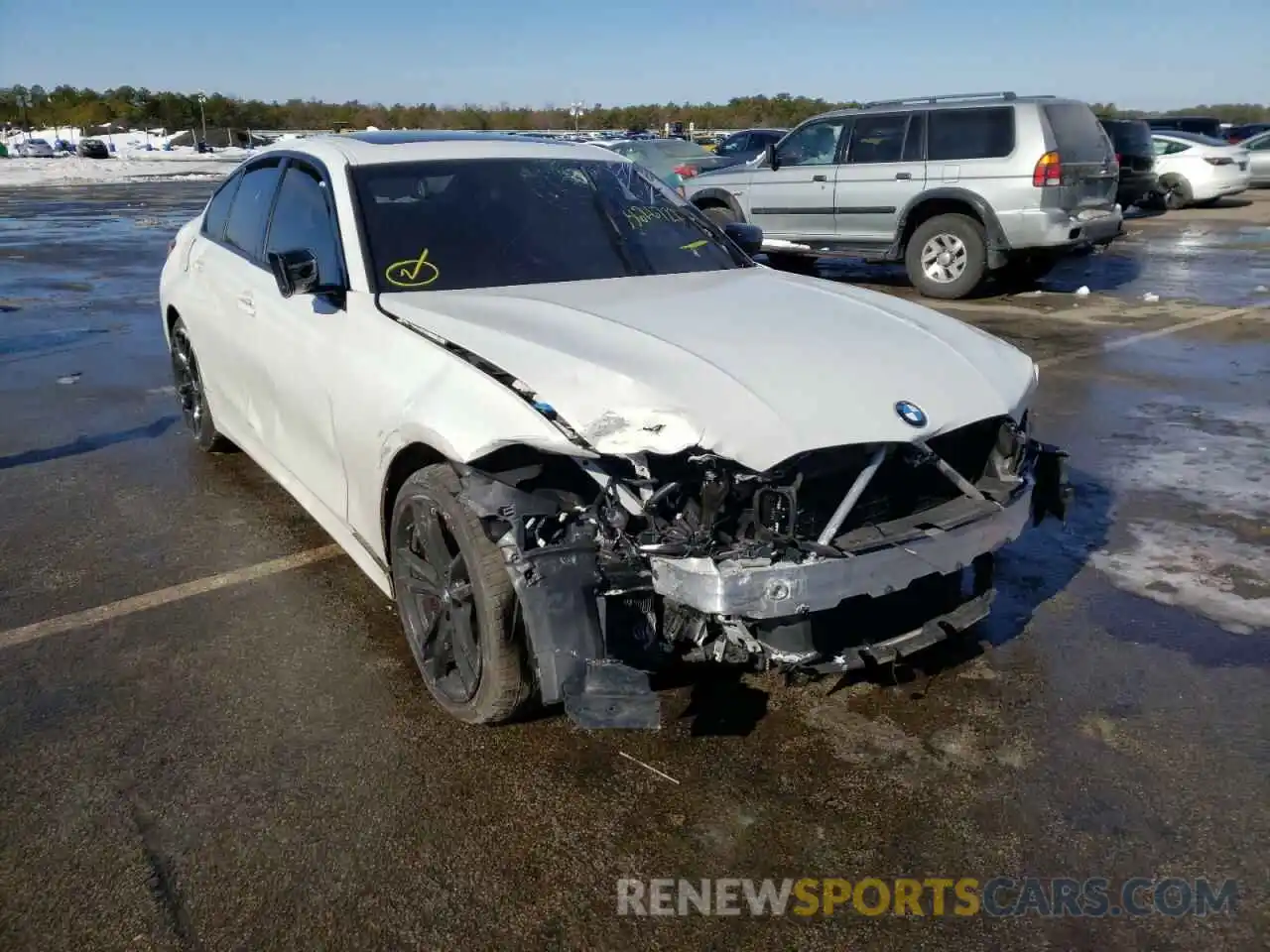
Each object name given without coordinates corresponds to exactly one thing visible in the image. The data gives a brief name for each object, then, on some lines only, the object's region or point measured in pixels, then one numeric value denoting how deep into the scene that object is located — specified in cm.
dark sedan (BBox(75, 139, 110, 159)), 5556
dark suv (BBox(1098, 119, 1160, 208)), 1669
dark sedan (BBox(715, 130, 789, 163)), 2028
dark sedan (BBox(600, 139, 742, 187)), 1469
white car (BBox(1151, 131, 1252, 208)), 2077
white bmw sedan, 270
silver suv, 1046
